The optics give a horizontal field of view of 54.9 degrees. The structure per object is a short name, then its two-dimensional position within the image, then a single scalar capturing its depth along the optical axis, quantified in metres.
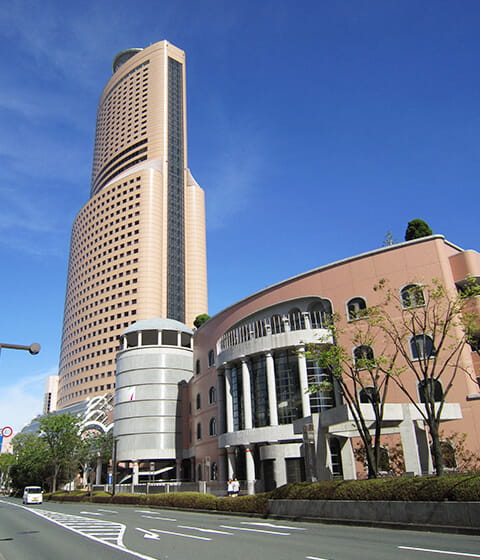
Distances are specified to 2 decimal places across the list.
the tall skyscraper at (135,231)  117.44
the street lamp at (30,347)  15.00
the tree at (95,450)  65.81
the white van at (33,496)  48.36
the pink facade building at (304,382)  27.33
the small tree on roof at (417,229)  38.78
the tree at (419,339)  30.33
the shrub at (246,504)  22.91
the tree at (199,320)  77.08
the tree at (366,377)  21.53
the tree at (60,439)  62.34
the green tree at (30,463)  66.76
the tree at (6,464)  90.62
